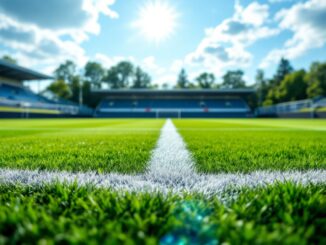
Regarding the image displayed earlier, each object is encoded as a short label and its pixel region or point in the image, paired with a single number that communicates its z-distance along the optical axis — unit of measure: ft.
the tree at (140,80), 222.07
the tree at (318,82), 141.59
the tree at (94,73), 212.84
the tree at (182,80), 231.09
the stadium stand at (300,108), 76.25
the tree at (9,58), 176.71
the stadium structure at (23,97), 86.74
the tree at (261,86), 193.12
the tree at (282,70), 199.11
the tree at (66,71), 207.82
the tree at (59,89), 185.47
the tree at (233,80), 224.04
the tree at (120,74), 217.77
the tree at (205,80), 220.43
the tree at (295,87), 159.84
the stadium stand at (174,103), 137.28
